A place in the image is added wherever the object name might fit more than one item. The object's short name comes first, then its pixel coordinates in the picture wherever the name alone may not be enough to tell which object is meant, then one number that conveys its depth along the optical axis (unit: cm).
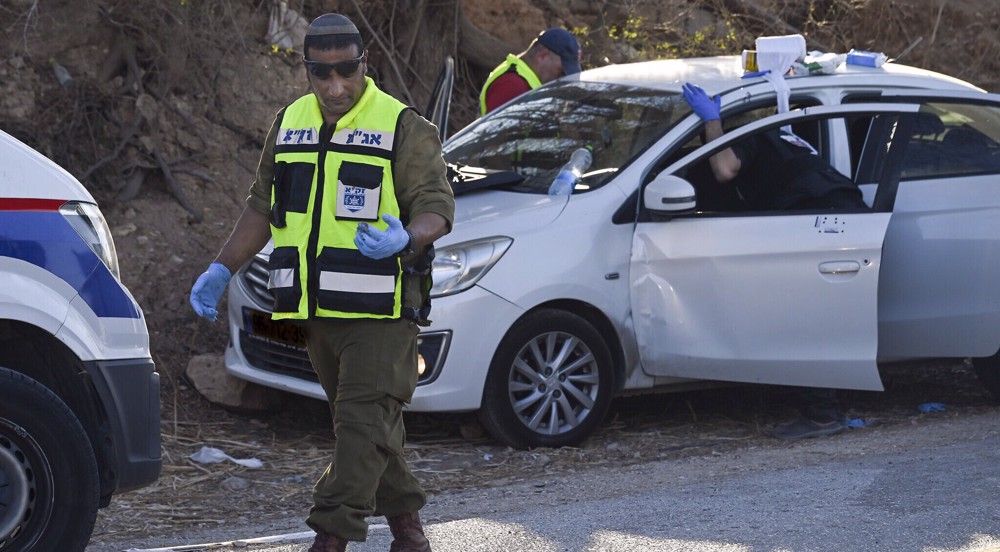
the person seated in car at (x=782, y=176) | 1377
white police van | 842
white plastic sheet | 1338
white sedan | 1320
